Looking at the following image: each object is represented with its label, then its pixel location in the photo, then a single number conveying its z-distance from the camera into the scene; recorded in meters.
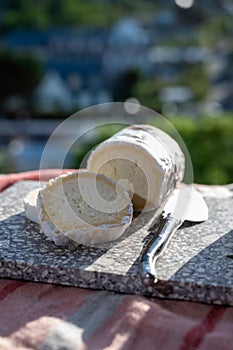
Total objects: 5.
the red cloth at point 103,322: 0.52
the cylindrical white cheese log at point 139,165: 0.78
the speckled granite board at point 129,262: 0.58
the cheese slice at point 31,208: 0.73
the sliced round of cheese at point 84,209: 0.65
